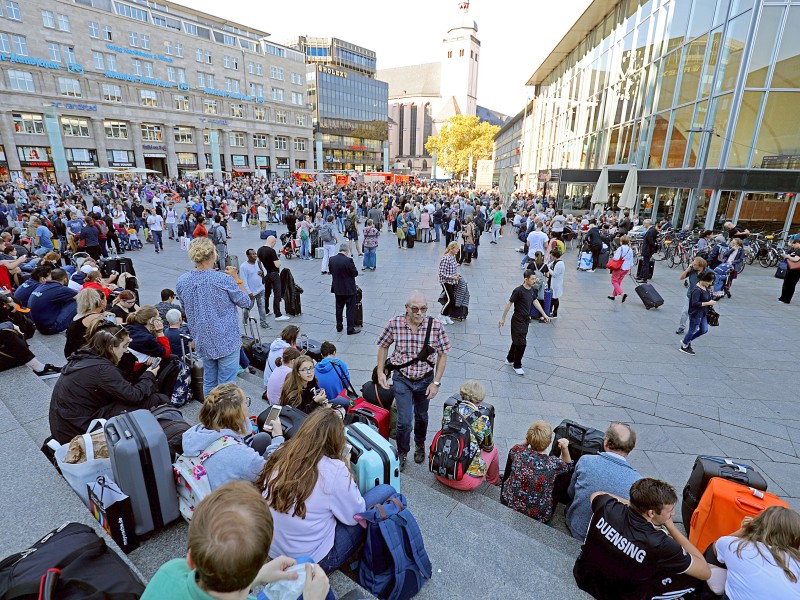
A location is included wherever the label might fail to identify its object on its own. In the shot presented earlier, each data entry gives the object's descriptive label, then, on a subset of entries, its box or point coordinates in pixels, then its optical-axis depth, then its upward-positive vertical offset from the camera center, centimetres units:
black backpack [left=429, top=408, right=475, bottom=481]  352 -222
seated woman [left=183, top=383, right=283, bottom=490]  256 -164
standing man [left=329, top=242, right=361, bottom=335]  778 -185
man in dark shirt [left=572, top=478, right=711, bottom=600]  245 -212
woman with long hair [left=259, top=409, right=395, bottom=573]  229 -171
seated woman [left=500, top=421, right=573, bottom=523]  345 -234
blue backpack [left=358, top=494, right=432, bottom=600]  242 -215
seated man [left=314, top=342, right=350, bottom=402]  455 -211
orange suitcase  288 -215
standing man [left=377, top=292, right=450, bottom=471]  403 -167
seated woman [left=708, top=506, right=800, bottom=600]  222 -196
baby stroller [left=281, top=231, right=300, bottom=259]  1522 -245
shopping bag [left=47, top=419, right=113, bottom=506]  272 -190
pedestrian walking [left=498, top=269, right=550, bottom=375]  638 -184
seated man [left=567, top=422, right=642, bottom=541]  309 -210
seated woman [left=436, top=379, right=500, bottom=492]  368 -229
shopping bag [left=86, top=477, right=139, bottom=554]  241 -192
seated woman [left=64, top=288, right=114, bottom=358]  456 -152
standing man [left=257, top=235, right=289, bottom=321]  857 -193
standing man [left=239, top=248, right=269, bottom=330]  781 -181
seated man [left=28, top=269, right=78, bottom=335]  647 -205
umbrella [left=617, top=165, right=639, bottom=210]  1736 -24
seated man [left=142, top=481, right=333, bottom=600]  134 -118
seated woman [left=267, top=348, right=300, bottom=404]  438 -200
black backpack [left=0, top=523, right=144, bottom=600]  163 -162
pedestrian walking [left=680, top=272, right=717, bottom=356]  716 -196
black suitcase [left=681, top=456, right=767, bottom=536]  315 -212
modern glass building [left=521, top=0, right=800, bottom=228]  1448 +338
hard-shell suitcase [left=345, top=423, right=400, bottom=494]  293 -193
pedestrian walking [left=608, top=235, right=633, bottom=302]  1027 -191
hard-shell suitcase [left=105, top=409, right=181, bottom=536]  250 -173
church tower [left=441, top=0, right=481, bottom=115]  11575 +3331
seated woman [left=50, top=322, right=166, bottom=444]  324 -167
